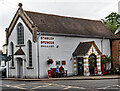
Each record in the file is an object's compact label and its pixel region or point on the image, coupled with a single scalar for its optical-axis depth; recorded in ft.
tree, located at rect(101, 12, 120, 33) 210.33
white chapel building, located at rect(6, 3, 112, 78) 95.55
